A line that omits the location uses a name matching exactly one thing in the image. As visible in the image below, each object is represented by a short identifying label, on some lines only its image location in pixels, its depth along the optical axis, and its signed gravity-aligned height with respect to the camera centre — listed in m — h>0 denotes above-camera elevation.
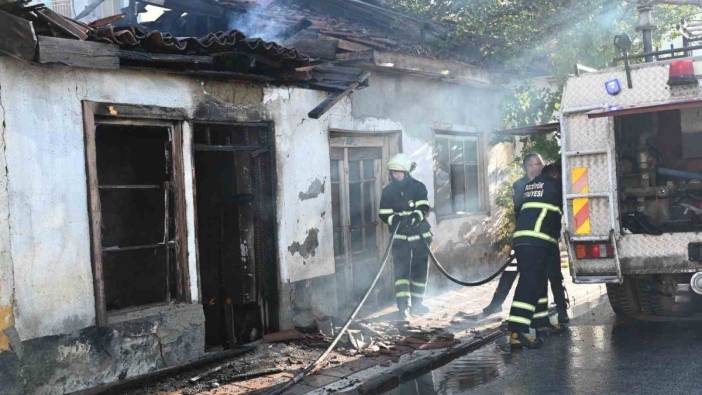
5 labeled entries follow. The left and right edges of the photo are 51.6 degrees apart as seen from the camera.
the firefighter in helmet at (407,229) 8.60 -0.48
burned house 5.46 +0.26
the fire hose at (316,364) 5.75 -1.48
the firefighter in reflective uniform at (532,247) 6.97 -0.63
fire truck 6.74 -0.15
